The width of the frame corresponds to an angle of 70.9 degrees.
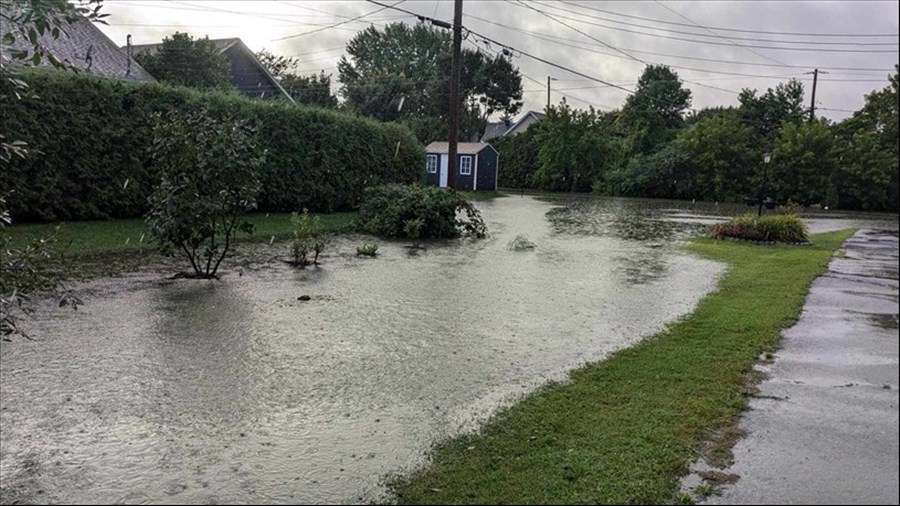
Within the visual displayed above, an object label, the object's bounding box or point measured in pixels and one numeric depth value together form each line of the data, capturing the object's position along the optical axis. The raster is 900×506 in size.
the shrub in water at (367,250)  11.01
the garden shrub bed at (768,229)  13.97
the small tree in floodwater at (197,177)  8.05
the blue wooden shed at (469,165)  38.91
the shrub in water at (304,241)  9.82
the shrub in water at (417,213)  13.80
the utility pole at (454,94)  17.55
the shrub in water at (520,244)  12.43
